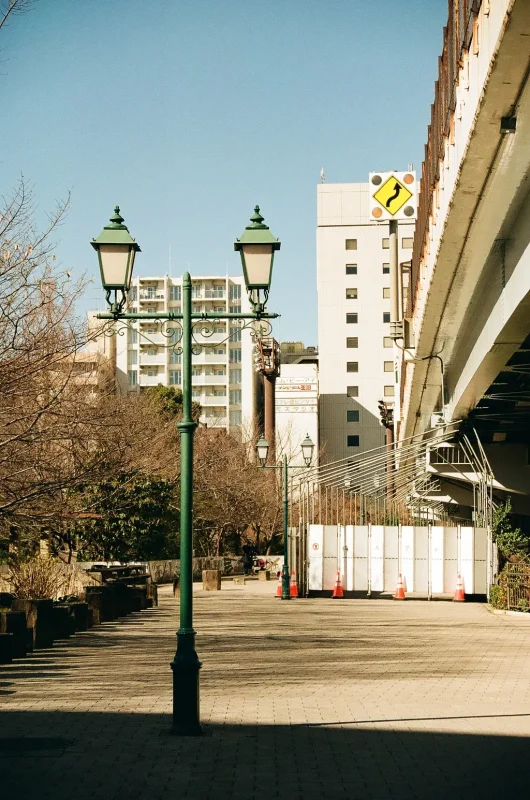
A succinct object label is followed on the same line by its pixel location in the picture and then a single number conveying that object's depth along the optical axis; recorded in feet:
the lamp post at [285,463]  97.09
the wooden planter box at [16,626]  45.93
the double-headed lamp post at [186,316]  30.58
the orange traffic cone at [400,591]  98.12
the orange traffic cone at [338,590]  98.37
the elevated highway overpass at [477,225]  27.78
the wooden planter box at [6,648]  44.98
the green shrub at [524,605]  79.00
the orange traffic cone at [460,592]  95.45
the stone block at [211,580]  119.44
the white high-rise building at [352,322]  314.14
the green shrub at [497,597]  82.53
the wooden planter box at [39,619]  50.62
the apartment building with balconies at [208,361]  377.09
